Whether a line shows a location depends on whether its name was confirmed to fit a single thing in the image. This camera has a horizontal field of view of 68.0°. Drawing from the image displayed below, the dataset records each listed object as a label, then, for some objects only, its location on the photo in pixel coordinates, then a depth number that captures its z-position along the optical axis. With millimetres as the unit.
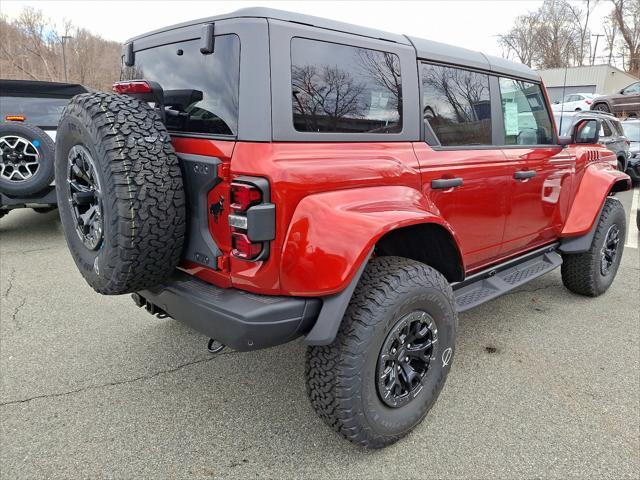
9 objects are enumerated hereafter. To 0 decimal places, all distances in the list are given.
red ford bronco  1923
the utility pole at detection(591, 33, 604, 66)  52584
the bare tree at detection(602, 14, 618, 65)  51581
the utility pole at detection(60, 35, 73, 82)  32375
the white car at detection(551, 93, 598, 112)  24617
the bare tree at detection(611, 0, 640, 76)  48750
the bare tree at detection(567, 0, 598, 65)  53925
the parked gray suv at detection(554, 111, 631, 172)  9609
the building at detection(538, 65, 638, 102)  38781
